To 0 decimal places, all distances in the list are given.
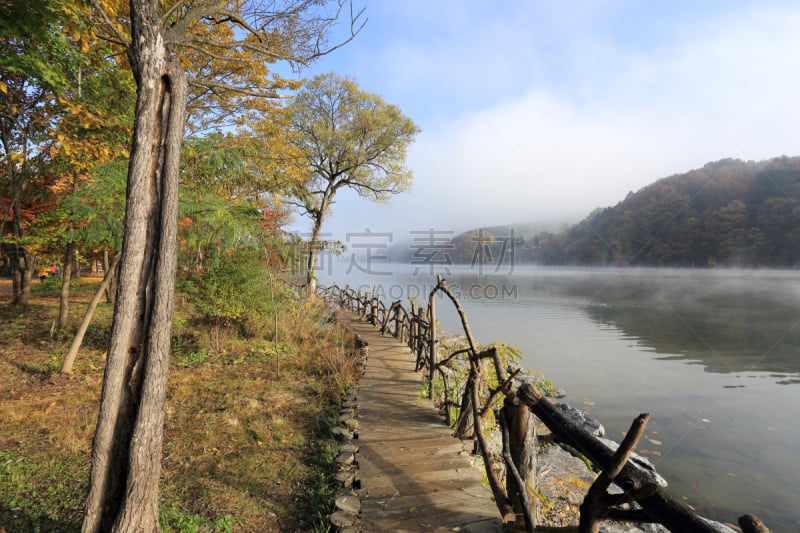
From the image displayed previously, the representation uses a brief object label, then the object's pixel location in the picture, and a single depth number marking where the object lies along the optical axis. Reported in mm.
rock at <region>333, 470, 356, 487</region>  3883
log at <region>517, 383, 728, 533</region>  1718
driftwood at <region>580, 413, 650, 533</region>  2021
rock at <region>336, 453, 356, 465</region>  4305
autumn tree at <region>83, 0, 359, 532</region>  2619
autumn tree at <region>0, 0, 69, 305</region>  4637
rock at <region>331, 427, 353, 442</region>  4913
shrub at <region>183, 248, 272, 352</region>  8484
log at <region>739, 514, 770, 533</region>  1435
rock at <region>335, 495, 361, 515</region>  3376
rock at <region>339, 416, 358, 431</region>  5250
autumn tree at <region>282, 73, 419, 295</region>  18516
